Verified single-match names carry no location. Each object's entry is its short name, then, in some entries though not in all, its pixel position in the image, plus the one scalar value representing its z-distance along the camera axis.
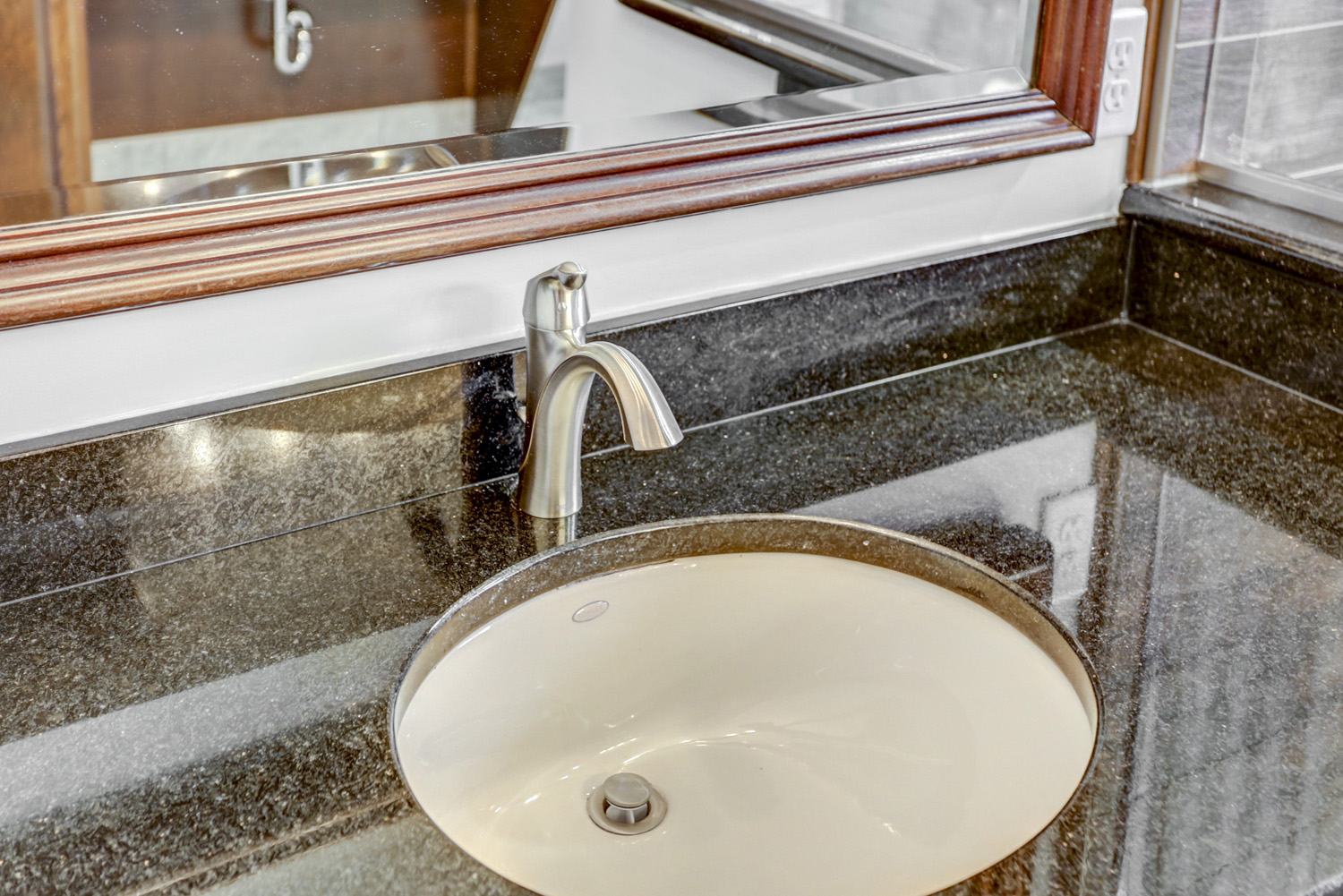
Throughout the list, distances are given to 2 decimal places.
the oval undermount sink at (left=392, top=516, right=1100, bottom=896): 0.78
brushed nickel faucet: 0.75
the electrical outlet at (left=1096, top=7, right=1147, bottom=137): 1.10
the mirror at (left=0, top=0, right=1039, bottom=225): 0.75
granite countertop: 0.62
